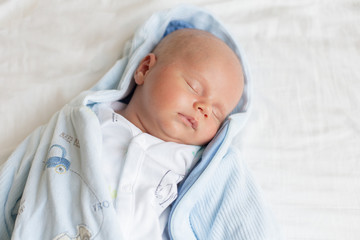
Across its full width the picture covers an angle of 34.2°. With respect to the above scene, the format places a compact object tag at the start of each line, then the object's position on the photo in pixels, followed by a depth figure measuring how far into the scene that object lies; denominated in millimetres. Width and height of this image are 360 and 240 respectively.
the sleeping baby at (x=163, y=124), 534
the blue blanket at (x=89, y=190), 500
